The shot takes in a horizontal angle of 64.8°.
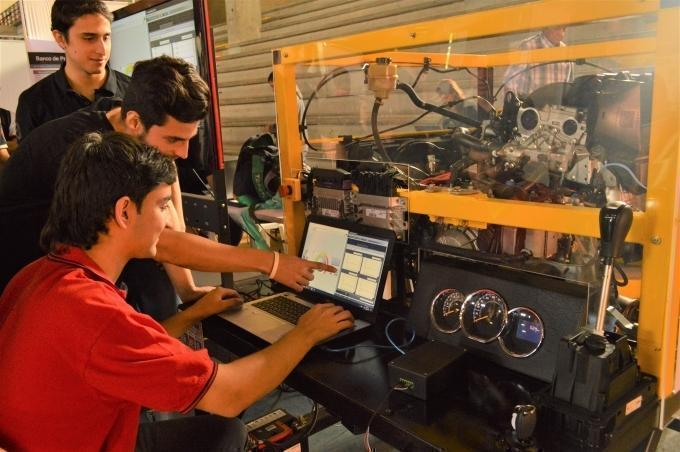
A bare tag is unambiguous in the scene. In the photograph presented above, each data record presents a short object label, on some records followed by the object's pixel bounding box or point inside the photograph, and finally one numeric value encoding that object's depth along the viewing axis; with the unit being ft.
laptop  4.67
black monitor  6.17
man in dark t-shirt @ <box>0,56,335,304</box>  4.72
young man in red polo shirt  3.10
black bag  9.89
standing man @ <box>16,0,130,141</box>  6.80
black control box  3.49
